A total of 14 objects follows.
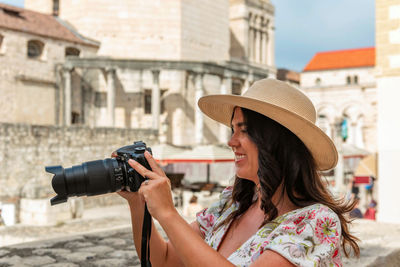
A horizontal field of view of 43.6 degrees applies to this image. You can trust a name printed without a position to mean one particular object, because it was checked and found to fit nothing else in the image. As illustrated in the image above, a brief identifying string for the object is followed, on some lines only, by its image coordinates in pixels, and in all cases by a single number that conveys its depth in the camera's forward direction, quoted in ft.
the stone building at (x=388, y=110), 28.81
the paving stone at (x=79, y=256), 14.26
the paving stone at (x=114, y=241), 17.28
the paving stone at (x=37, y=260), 13.58
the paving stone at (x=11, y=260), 13.46
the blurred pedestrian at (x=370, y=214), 37.92
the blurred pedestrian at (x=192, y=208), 36.78
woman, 6.21
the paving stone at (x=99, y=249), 15.78
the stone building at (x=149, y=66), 95.45
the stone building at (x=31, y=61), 86.99
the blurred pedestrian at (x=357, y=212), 32.63
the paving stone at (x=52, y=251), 15.15
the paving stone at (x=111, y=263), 13.66
